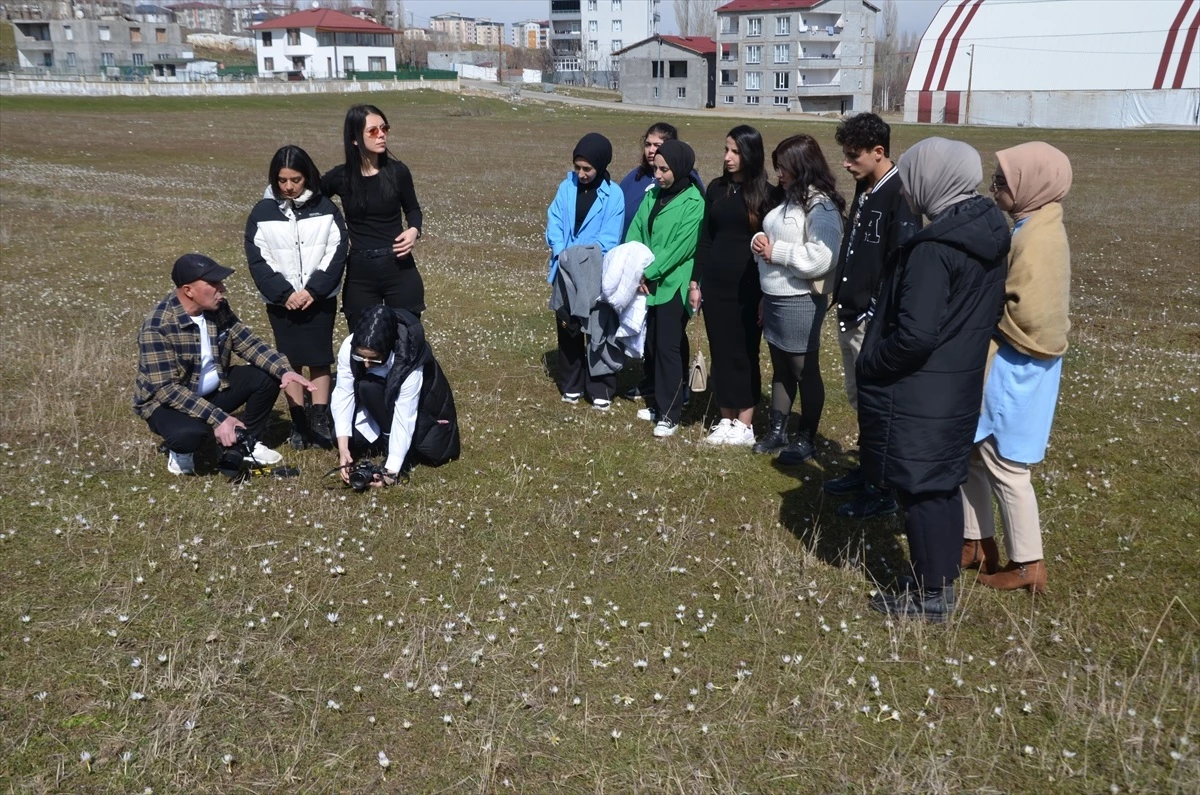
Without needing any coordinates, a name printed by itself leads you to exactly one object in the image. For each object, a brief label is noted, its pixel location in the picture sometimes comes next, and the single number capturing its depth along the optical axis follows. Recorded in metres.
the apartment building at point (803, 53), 96.25
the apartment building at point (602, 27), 141.38
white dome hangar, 69.12
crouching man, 7.12
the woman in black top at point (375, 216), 7.79
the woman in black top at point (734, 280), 7.65
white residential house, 106.75
